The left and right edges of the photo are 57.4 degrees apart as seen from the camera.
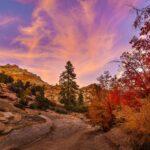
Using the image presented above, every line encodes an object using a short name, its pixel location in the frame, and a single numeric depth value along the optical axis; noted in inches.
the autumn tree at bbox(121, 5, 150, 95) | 350.1
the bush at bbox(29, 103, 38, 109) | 924.0
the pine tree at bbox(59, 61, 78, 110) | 1307.6
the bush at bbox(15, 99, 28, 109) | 853.8
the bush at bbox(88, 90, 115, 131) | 577.9
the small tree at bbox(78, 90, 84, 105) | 1375.5
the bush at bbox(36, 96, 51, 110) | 977.5
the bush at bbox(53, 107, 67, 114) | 1021.1
